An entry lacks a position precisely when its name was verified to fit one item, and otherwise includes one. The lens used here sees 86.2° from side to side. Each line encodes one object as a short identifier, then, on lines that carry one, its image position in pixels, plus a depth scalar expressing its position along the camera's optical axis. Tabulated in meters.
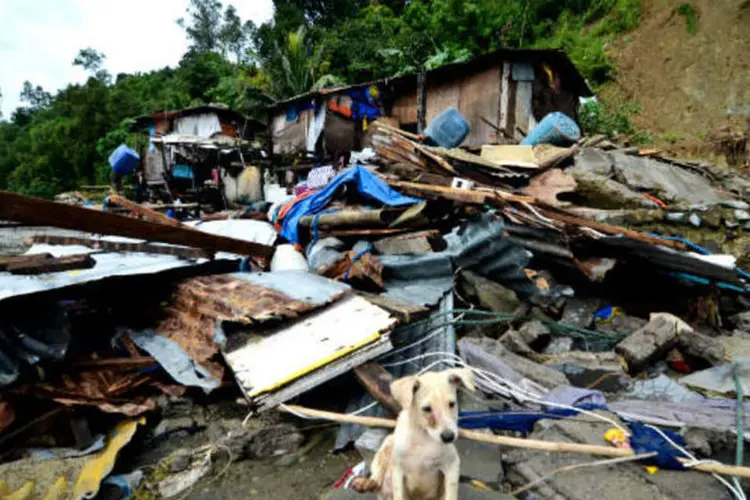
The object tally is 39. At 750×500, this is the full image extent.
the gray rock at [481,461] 2.27
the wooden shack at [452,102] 12.21
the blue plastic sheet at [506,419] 2.64
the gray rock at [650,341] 3.84
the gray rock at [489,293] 4.67
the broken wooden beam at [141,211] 6.15
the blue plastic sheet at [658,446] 2.23
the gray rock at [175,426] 3.41
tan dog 1.63
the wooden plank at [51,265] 3.81
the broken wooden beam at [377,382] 2.66
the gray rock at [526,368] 3.35
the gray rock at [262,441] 3.12
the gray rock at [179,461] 3.04
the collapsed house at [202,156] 15.45
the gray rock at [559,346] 4.34
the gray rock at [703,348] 3.79
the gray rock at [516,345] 4.06
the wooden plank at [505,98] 12.06
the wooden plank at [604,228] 4.86
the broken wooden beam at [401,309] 3.45
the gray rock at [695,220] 6.27
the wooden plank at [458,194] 5.11
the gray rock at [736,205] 6.74
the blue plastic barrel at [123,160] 13.05
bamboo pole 1.85
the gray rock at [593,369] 3.49
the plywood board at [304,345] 2.89
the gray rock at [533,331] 4.29
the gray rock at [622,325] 4.75
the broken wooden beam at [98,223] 3.04
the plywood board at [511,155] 7.78
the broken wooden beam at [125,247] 4.73
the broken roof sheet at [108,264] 3.58
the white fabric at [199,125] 23.19
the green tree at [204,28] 39.16
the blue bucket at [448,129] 8.37
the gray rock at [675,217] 6.21
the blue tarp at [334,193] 5.83
